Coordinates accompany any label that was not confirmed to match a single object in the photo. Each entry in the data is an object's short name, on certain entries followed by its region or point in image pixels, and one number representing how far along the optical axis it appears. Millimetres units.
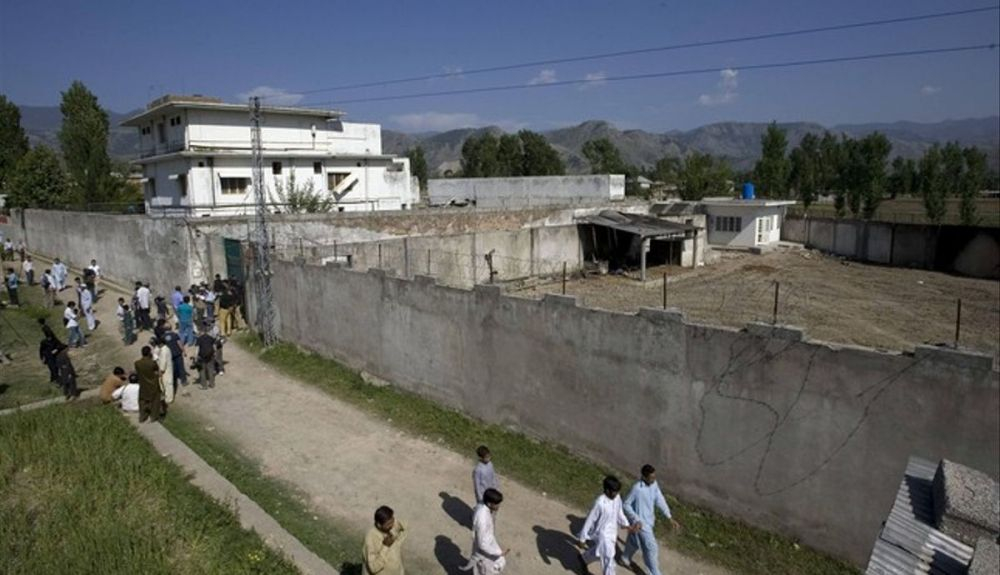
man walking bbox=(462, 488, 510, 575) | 6602
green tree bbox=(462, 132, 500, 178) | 73375
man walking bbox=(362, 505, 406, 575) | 6055
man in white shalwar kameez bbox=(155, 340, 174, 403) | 12906
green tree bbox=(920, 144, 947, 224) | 31672
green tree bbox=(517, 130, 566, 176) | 72938
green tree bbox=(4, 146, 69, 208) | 41562
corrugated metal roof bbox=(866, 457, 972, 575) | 4207
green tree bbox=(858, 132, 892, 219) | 38031
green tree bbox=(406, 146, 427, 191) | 81625
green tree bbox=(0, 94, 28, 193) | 48438
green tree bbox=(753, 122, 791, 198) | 55406
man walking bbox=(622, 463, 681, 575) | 7438
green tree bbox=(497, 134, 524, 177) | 73500
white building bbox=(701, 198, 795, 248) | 38031
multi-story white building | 35438
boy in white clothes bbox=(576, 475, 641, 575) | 7215
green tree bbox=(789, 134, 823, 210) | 60450
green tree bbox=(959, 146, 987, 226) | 30078
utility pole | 17719
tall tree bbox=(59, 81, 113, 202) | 41938
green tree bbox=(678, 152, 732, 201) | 56750
